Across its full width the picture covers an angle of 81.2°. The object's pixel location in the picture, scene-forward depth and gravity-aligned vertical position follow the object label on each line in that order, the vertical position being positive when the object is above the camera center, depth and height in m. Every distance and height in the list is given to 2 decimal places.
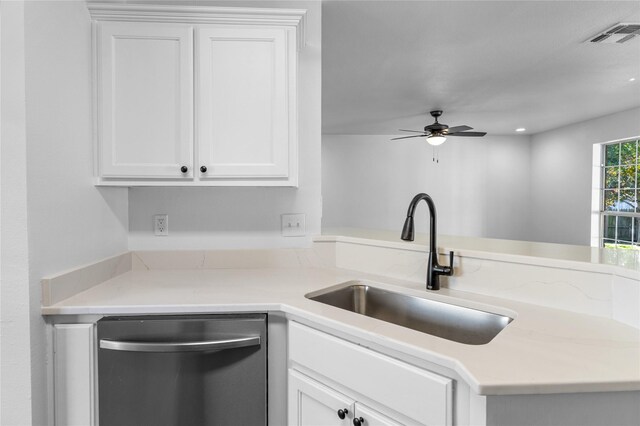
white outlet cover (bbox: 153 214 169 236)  1.91 -0.10
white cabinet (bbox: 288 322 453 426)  0.88 -0.48
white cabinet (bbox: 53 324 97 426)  1.24 -0.57
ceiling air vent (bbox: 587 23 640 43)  2.69 +1.30
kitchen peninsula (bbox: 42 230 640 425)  0.76 -0.34
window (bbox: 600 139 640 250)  5.40 +0.17
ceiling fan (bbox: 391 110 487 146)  4.46 +0.94
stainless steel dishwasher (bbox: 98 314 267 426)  1.23 -0.56
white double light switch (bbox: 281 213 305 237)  1.97 -0.10
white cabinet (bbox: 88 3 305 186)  1.59 +0.48
